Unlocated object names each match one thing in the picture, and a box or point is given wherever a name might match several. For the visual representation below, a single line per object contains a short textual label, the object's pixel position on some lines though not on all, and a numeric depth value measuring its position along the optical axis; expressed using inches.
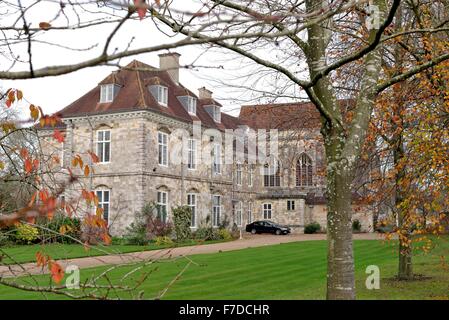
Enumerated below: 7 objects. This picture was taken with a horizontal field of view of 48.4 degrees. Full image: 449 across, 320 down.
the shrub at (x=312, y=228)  1733.5
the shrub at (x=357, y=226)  1707.7
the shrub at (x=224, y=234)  1310.5
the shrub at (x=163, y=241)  1025.0
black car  1633.9
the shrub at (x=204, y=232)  1235.5
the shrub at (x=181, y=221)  1155.3
